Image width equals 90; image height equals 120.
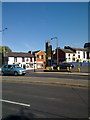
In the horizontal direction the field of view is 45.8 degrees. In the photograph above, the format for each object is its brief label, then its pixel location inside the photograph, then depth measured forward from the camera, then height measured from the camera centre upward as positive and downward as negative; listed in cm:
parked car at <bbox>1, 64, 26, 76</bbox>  1570 -93
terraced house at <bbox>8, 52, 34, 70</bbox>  4064 +180
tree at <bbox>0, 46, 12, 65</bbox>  3868 +181
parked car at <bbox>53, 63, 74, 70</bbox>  2810 -62
